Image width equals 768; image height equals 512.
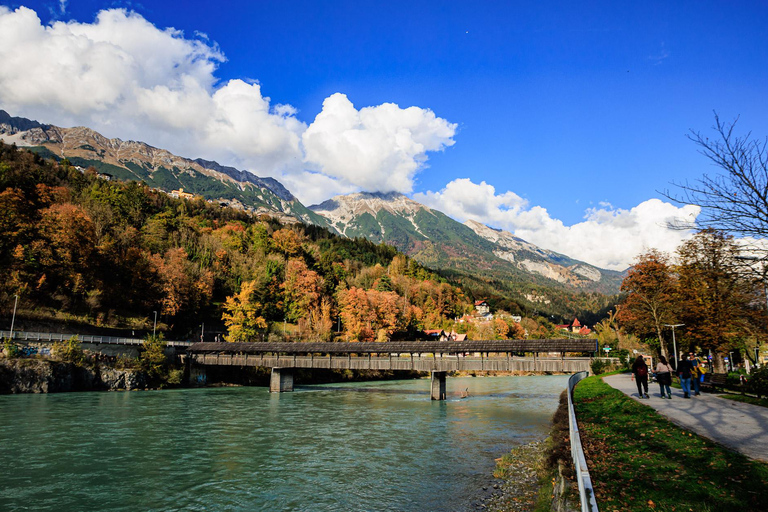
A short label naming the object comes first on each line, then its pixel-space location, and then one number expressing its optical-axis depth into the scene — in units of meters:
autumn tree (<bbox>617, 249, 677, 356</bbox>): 43.94
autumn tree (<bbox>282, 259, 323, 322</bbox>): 81.69
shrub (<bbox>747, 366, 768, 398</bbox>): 18.50
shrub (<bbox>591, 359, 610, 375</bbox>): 50.88
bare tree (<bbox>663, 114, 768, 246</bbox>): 10.48
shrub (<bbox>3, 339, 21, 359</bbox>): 40.38
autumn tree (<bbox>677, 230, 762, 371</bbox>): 31.08
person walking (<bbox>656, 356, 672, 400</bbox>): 19.73
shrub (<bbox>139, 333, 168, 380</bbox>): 49.41
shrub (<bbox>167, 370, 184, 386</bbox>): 51.00
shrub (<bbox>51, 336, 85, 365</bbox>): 42.94
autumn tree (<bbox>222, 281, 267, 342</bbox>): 68.14
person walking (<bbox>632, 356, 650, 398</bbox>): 19.72
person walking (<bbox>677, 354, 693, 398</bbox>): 18.97
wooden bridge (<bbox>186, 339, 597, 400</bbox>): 44.78
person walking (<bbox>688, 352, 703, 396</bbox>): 21.50
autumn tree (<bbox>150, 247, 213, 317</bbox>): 68.81
